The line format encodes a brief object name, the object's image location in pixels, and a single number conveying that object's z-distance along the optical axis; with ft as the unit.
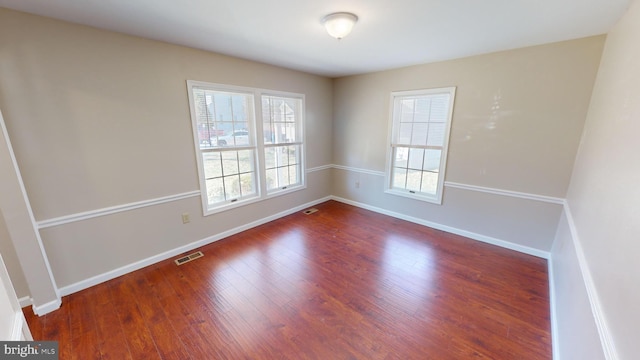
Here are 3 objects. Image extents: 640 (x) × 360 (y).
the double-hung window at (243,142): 9.39
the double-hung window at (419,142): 10.62
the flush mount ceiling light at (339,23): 5.82
